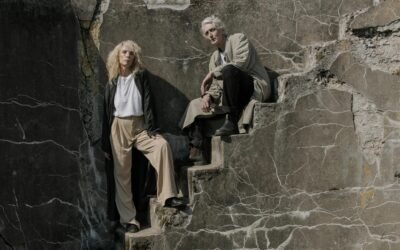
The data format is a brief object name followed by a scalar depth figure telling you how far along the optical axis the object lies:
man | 5.53
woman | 5.59
